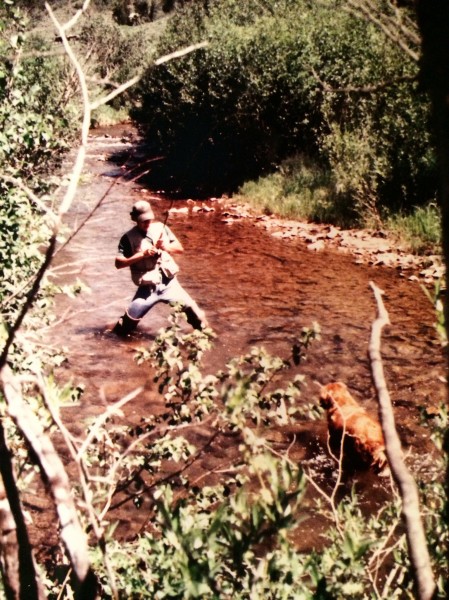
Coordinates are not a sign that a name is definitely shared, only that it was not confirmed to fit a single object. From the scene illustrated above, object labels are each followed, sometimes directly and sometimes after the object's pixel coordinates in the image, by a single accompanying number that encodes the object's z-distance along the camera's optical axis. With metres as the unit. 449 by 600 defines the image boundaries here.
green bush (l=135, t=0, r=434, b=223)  12.00
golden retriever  4.98
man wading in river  7.14
